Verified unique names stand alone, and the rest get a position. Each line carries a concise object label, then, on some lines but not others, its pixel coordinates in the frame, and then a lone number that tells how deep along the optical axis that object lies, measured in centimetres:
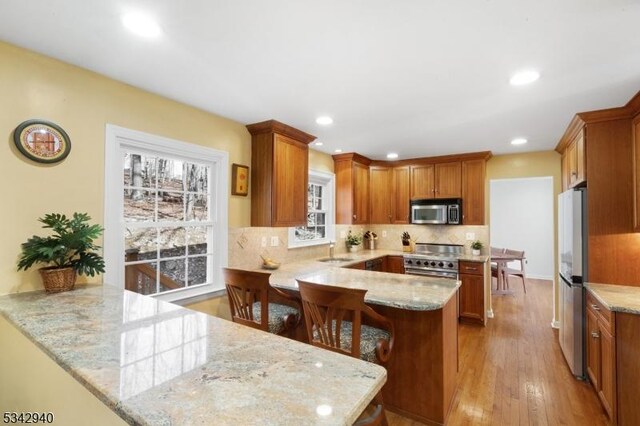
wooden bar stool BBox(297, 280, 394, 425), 165
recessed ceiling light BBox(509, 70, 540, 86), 203
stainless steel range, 432
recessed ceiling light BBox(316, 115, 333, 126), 297
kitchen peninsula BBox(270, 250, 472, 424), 205
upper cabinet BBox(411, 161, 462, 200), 467
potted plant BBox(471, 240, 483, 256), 461
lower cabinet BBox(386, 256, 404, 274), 472
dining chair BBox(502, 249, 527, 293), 587
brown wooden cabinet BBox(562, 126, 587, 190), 286
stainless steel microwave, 463
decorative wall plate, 180
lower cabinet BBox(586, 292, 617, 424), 204
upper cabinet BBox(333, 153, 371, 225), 464
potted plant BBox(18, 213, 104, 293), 175
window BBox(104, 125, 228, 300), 223
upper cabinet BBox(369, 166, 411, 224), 513
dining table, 556
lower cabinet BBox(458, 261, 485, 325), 415
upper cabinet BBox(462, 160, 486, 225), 448
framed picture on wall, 304
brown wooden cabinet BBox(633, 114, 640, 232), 242
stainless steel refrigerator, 269
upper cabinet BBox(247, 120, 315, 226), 312
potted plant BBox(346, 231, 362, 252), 493
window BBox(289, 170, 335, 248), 438
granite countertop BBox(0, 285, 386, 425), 75
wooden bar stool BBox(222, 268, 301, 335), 196
